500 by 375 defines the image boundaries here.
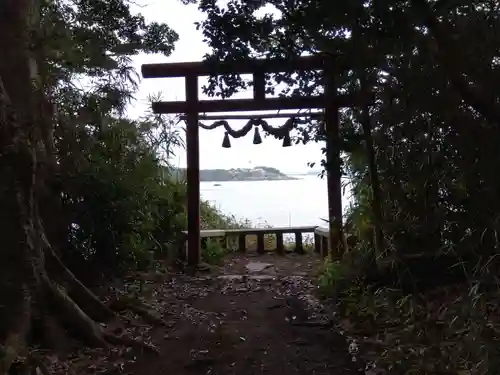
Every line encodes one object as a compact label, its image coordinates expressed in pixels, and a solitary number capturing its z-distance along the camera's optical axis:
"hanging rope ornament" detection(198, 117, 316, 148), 7.17
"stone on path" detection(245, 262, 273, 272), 7.34
